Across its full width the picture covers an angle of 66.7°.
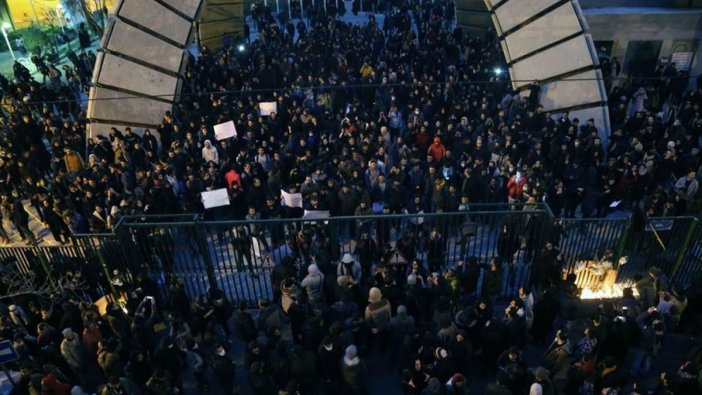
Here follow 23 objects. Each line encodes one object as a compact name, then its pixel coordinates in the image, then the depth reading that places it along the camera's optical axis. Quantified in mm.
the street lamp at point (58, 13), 33772
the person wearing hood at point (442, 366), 7766
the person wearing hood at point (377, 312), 8883
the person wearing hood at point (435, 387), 7285
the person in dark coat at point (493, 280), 9625
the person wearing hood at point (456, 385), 7492
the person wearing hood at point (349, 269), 9758
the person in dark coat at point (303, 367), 7996
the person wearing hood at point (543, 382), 7355
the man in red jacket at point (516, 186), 12273
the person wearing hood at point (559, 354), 7971
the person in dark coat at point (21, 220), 12758
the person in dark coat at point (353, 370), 7895
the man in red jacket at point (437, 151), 13836
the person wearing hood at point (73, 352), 8578
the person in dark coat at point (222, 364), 8266
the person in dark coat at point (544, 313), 8977
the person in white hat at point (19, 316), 9211
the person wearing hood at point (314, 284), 9625
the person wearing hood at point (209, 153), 14117
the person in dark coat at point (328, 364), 8188
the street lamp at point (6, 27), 29703
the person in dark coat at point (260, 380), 7762
